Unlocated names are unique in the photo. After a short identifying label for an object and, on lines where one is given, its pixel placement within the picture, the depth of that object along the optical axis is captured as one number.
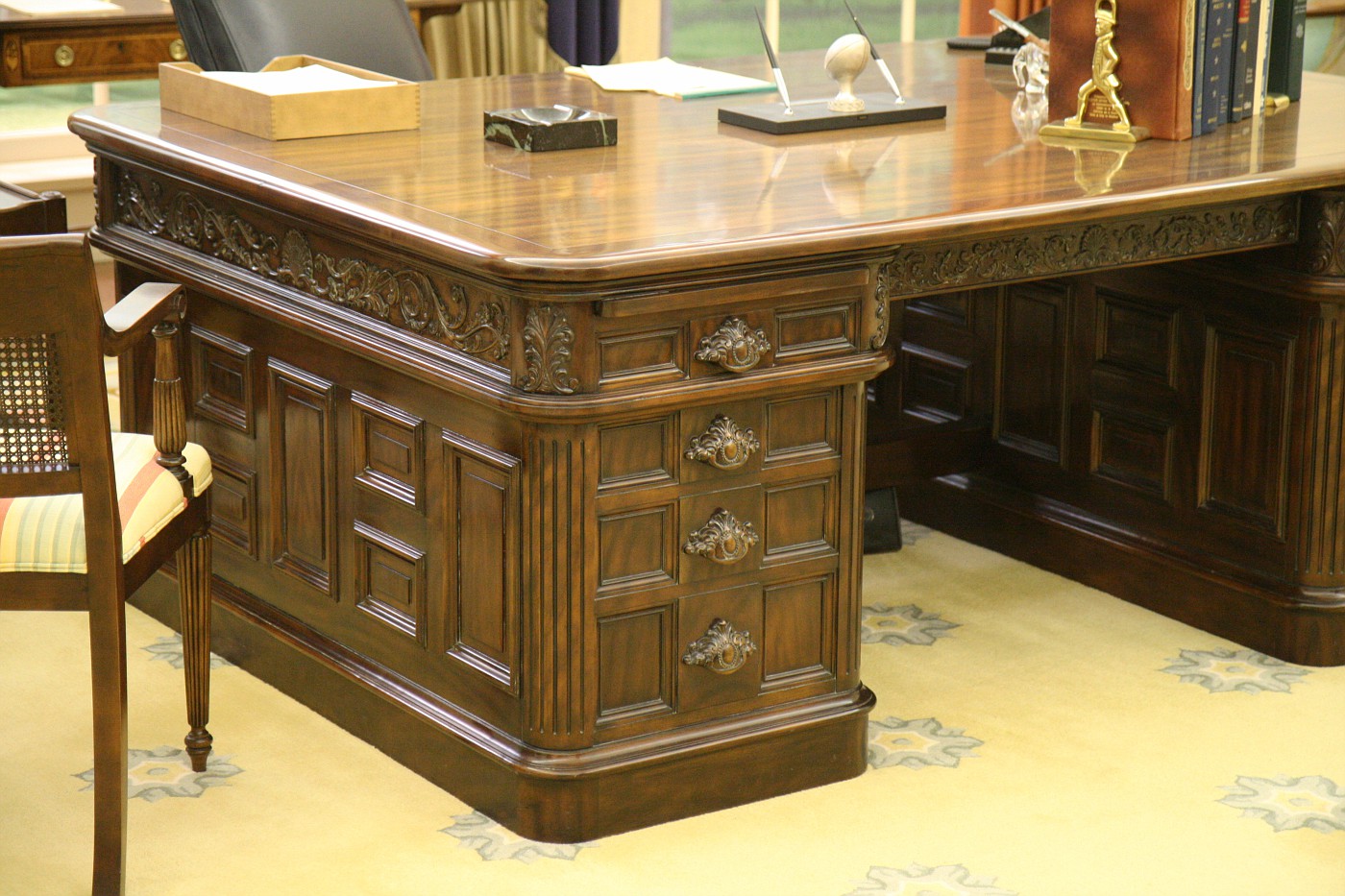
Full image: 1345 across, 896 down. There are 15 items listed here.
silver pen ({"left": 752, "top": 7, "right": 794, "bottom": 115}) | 5.39
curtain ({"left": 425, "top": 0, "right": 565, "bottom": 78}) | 10.05
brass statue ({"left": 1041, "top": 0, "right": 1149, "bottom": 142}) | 5.14
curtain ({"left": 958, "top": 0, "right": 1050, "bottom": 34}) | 10.06
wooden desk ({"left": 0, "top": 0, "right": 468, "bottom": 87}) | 7.61
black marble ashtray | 4.97
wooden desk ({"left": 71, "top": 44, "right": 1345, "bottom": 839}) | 4.00
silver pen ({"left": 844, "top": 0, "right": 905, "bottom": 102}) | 5.39
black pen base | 5.30
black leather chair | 5.91
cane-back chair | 3.52
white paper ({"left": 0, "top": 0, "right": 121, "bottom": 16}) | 7.74
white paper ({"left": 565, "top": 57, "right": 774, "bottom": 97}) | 6.06
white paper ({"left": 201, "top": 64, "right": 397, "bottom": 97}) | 5.24
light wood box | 5.02
